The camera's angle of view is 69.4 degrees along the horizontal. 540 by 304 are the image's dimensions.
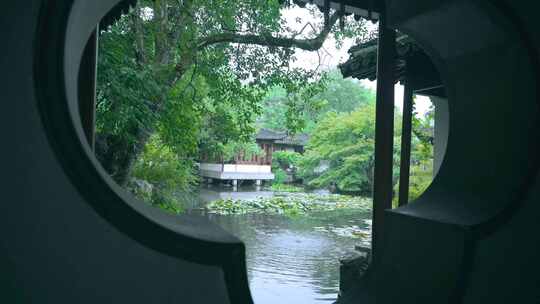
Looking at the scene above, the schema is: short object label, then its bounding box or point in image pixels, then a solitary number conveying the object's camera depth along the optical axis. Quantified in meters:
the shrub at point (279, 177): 22.52
